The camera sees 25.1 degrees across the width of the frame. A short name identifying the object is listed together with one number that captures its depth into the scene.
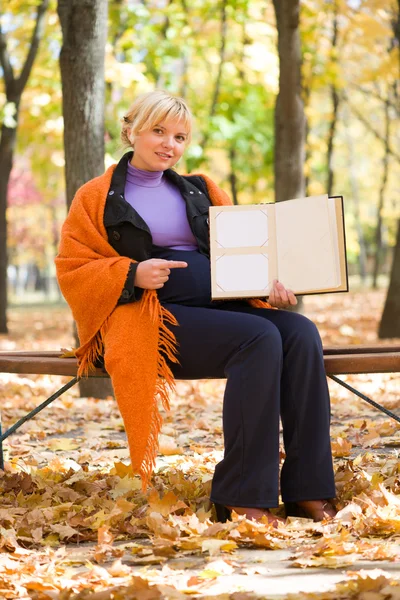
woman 3.23
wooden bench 3.57
